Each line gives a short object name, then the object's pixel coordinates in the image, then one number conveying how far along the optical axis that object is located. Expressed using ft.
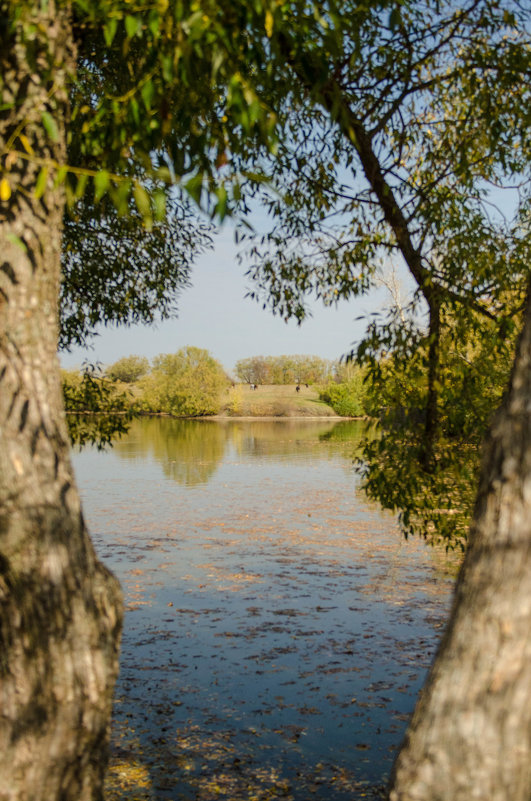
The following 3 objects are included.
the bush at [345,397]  180.65
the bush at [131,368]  213.66
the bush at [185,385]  178.50
